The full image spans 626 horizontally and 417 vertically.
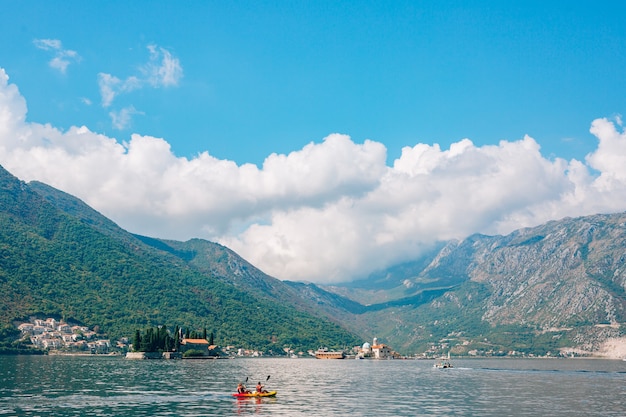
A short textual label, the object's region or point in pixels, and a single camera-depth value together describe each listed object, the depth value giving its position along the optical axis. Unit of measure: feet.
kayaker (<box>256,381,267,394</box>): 366.84
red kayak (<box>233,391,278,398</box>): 359.66
